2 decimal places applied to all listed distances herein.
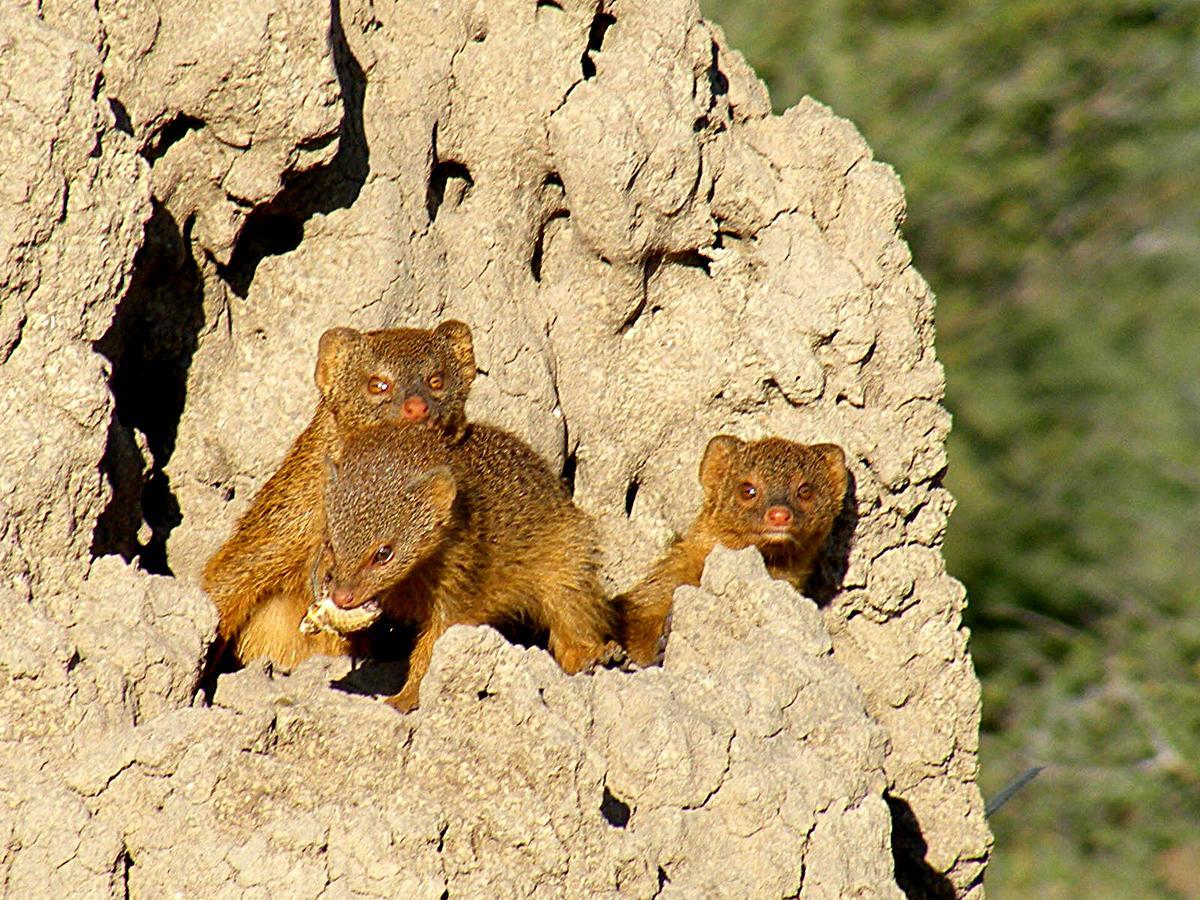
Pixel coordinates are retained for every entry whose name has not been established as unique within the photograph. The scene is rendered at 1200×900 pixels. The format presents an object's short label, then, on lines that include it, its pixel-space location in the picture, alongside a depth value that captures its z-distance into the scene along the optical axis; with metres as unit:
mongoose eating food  8.55
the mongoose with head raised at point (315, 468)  9.11
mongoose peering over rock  9.77
